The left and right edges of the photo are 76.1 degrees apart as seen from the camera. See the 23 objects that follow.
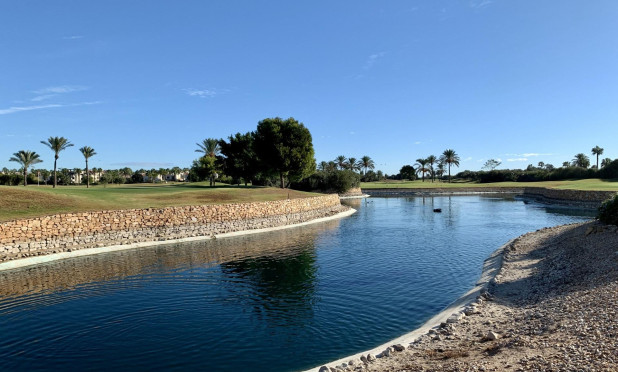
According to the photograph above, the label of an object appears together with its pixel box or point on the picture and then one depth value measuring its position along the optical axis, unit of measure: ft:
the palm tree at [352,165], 550.77
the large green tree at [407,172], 589.73
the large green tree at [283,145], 245.65
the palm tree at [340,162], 549.13
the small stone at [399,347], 38.96
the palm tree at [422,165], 558.15
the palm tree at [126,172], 646.33
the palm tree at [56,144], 255.09
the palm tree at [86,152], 315.99
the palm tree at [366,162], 579.48
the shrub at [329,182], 356.38
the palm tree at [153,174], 612.66
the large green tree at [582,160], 491.31
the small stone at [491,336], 37.08
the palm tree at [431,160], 549.01
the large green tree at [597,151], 467.93
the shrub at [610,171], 337.64
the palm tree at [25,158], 272.10
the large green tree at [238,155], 301.63
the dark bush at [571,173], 384.10
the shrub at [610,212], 85.88
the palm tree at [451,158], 540.11
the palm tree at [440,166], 557.66
